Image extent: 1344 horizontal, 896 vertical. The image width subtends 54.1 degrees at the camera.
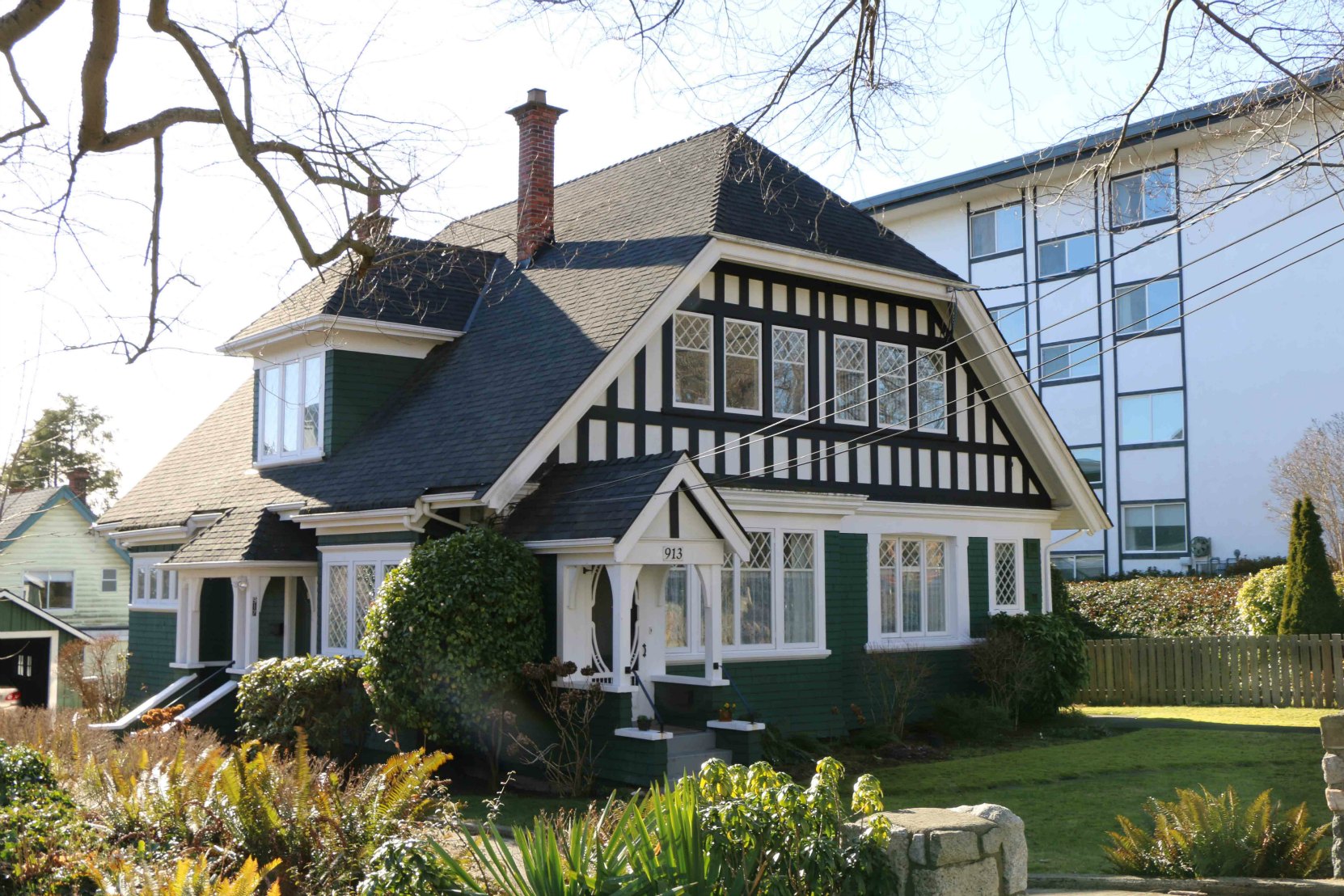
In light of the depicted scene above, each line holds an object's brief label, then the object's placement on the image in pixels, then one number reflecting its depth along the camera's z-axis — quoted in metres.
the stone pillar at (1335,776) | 9.52
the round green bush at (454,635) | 14.37
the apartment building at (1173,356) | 33.06
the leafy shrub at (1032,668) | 19.58
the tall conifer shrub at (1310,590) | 22.55
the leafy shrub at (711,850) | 6.80
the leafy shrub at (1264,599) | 24.20
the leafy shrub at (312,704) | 15.89
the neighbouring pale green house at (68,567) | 44.84
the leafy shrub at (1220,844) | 9.55
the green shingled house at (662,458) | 15.30
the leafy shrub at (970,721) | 18.53
